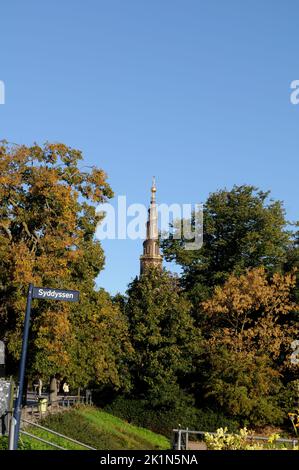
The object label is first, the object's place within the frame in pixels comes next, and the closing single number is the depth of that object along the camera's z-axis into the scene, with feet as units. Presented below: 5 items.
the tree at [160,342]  121.70
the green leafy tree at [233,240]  161.58
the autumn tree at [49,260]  95.71
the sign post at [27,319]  39.40
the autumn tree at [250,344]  115.75
